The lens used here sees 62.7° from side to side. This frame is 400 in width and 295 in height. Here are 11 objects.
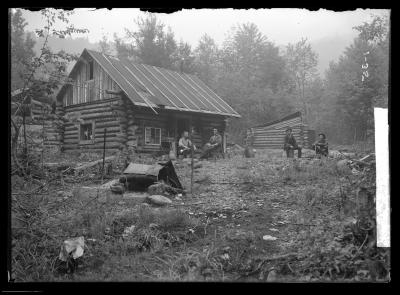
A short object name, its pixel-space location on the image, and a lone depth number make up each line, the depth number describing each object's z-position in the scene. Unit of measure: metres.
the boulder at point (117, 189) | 6.76
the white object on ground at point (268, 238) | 4.52
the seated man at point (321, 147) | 8.94
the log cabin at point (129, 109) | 14.30
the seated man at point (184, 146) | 13.47
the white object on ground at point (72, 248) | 3.96
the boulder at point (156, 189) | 6.87
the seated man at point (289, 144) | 11.23
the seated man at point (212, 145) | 14.25
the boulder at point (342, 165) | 7.14
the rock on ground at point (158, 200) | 6.08
